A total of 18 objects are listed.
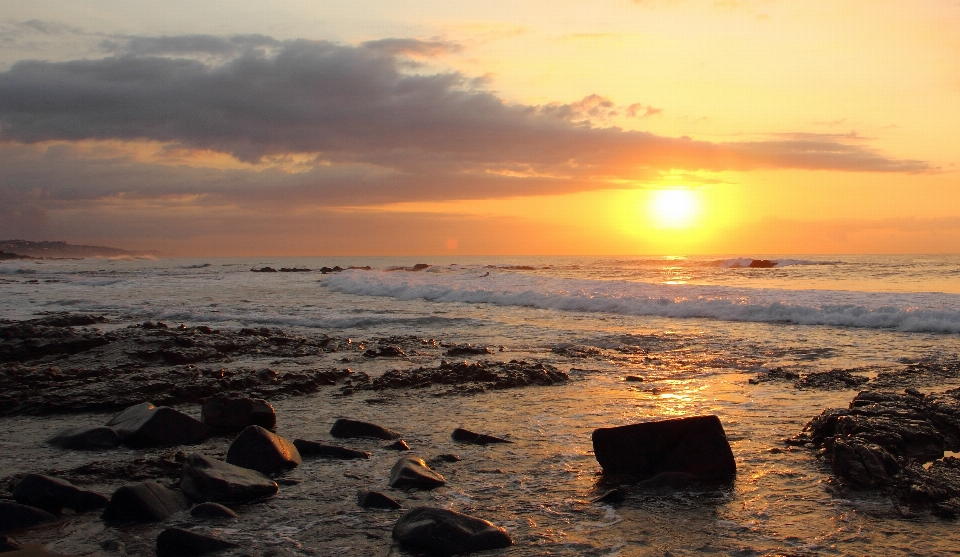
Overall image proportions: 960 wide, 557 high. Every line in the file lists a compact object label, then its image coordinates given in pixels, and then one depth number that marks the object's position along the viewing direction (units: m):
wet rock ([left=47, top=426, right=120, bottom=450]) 5.95
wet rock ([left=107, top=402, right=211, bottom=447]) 6.03
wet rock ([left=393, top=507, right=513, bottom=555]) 3.75
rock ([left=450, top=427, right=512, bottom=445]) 6.07
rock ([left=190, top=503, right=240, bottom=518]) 4.24
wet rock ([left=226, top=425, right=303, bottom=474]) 5.21
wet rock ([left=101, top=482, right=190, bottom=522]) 4.23
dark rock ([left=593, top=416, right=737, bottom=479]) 4.96
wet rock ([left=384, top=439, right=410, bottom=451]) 5.90
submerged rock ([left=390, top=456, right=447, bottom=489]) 4.83
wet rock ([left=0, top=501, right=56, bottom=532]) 4.07
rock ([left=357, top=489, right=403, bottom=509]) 4.43
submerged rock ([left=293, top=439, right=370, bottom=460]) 5.63
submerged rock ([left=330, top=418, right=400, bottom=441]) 6.30
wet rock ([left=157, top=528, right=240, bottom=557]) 3.68
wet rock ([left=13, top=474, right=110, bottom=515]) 4.36
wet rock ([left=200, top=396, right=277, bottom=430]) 6.54
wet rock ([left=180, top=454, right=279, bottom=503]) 4.53
